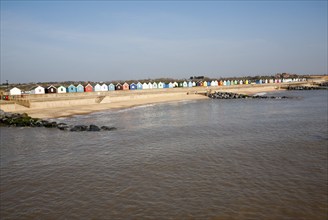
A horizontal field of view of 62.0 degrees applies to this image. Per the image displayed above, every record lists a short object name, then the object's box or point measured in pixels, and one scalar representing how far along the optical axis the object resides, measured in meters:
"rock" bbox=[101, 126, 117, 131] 27.22
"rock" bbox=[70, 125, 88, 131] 26.94
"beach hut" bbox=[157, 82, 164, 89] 90.94
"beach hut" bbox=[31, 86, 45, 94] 59.34
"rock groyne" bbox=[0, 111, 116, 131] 27.19
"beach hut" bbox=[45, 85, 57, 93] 61.51
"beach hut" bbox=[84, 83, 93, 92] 67.88
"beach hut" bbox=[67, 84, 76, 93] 64.75
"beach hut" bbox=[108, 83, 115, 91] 73.55
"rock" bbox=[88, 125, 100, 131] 26.59
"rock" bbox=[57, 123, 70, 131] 27.67
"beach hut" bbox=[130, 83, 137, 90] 80.56
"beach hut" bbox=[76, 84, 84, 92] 66.19
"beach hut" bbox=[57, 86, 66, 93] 63.01
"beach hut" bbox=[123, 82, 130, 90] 77.62
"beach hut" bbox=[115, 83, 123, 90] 76.00
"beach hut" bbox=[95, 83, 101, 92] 70.06
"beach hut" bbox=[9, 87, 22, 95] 57.00
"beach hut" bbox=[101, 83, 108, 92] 71.00
